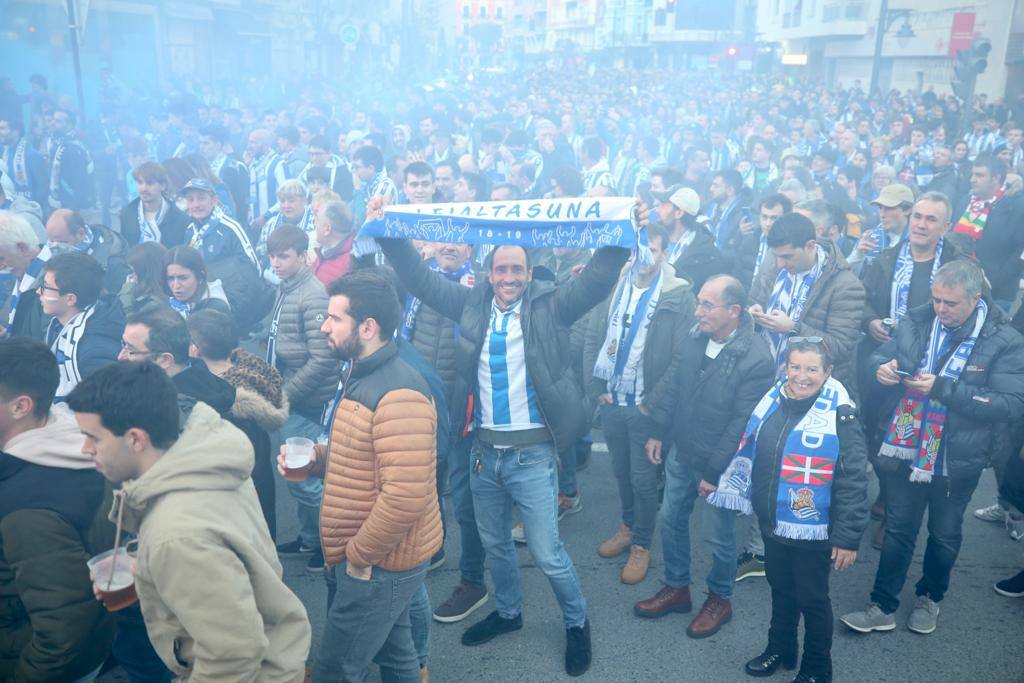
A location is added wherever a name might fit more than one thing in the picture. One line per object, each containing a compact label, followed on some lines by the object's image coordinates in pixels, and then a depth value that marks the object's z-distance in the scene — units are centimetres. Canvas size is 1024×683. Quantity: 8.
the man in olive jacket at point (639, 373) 502
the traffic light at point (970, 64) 1652
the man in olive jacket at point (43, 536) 265
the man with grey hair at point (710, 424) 439
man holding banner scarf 397
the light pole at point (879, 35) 2025
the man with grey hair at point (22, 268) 516
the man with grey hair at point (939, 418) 427
